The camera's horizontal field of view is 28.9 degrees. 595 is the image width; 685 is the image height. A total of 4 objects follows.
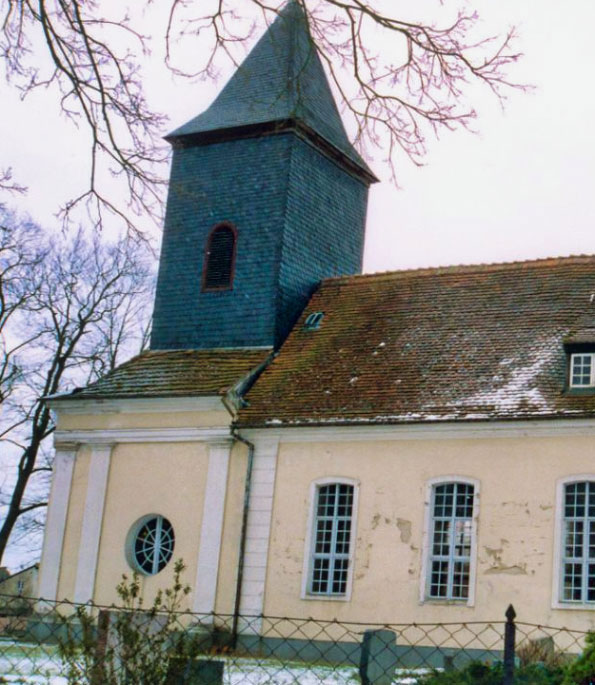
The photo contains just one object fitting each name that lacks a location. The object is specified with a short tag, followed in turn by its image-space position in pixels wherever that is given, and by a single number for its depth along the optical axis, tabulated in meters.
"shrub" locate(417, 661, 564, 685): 10.31
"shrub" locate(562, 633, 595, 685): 9.13
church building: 19.84
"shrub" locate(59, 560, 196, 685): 7.92
